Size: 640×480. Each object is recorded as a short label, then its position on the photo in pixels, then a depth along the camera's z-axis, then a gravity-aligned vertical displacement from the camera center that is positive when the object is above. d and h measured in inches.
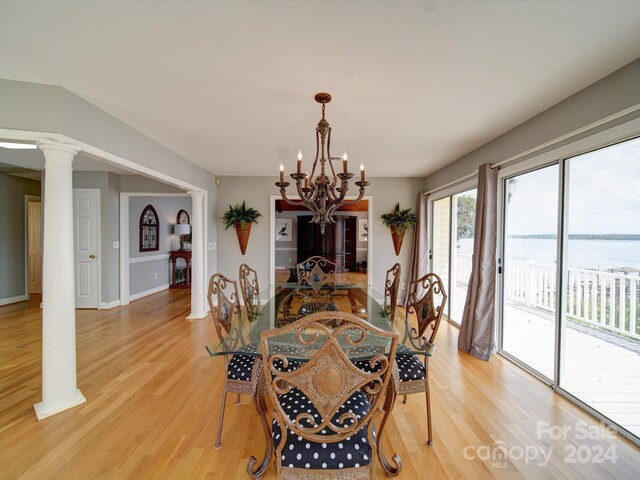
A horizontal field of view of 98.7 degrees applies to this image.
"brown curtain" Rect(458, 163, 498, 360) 117.2 -16.1
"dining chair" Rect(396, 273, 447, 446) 68.6 -33.3
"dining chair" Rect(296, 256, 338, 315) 96.6 -25.3
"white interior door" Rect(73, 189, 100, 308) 186.5 -7.5
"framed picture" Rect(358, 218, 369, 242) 378.9 +5.9
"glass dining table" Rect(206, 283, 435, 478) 59.4 -26.2
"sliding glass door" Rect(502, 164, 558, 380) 105.9 -4.3
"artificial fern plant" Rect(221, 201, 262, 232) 194.4 +12.8
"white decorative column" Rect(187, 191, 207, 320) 172.1 -19.4
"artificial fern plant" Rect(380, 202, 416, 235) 197.6 +12.1
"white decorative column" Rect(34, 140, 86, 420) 80.1 -14.3
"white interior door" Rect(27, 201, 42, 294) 227.6 -14.1
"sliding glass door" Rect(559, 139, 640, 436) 80.0 -9.0
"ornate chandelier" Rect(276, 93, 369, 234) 83.0 +14.5
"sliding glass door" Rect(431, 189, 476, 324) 164.7 -2.9
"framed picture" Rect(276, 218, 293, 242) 373.4 +7.5
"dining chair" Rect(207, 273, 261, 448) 65.9 -32.8
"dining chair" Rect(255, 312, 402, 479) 43.5 -30.0
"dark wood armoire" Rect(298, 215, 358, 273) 318.7 -7.1
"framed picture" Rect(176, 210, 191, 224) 284.8 +17.2
